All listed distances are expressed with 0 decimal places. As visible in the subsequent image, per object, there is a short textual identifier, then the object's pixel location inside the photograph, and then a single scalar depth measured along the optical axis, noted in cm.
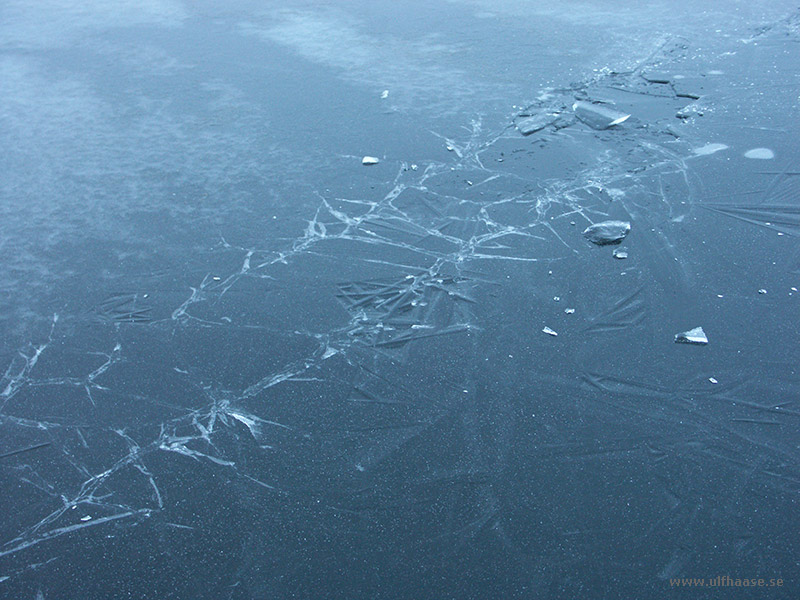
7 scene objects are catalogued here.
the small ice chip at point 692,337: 347
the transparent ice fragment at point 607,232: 418
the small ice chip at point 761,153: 496
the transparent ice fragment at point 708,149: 502
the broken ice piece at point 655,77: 603
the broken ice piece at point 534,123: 538
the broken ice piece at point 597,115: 540
